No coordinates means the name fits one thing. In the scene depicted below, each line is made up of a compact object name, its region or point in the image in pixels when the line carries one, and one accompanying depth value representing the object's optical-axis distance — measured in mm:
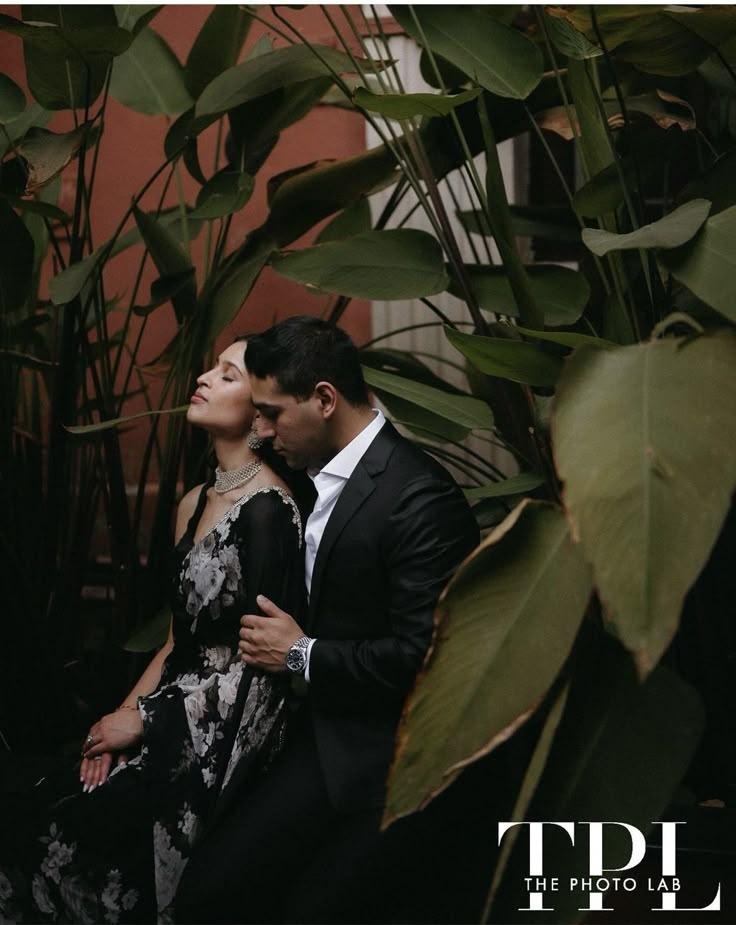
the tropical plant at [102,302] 1544
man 1208
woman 1268
